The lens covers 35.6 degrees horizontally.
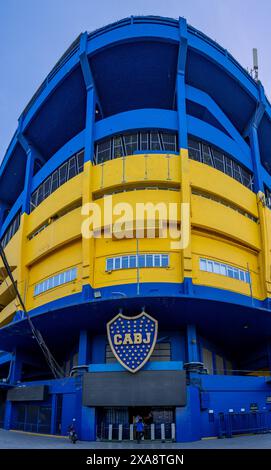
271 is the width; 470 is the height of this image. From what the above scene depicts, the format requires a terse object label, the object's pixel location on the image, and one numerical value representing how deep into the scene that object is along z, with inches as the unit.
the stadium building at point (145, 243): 1120.8
